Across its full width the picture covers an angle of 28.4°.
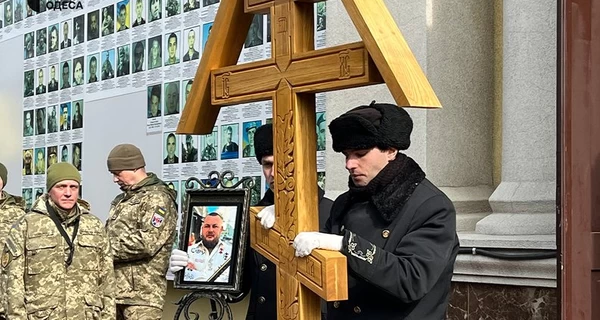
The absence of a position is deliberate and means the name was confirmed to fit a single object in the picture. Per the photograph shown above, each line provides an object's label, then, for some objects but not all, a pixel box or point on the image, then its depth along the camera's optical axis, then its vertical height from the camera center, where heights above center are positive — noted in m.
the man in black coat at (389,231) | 3.54 -0.23
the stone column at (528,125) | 5.71 +0.15
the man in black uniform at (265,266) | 4.73 -0.44
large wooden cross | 3.32 +0.22
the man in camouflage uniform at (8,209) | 9.02 -0.36
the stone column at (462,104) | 6.30 +0.28
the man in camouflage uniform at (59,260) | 6.88 -0.58
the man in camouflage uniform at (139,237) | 7.25 -0.47
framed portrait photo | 5.49 -0.37
